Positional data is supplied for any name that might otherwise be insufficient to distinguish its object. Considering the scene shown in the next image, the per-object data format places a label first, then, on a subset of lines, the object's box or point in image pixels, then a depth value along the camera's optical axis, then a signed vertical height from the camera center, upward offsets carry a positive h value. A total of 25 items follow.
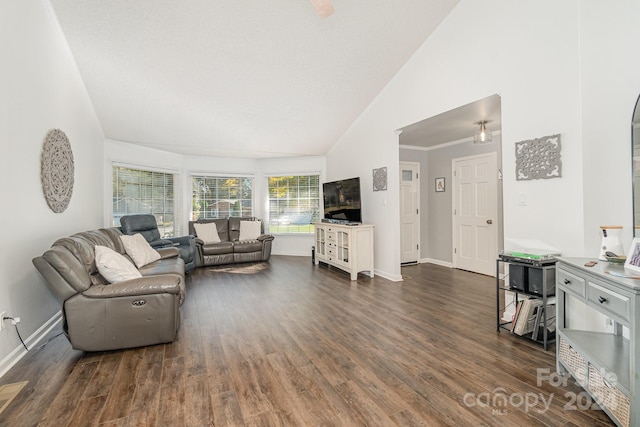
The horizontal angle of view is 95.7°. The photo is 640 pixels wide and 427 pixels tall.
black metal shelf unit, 2.26 -0.58
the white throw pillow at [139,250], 3.55 -0.44
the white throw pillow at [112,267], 2.47 -0.44
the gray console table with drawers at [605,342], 1.31 -0.79
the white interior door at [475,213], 4.60 -0.03
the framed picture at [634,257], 1.54 -0.26
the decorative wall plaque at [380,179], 4.50 +0.54
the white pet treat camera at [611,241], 1.86 -0.20
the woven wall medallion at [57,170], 2.68 +0.47
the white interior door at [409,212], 5.65 +0.01
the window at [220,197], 6.65 +0.43
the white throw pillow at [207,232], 5.90 -0.35
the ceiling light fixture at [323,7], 2.31 +1.70
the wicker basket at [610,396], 1.36 -0.95
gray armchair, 4.61 -0.37
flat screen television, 4.82 +0.23
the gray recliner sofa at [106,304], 2.14 -0.68
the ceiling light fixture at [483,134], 3.95 +1.06
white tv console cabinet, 4.49 -0.56
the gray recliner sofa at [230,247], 5.60 -0.64
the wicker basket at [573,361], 1.68 -0.94
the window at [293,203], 6.93 +0.26
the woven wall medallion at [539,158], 2.37 +0.45
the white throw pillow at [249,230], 6.30 -0.34
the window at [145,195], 5.23 +0.40
